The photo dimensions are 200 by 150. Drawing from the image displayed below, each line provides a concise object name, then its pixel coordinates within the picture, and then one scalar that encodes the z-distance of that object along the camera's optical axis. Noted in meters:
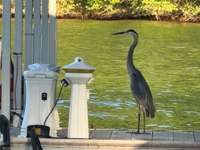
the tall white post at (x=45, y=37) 18.00
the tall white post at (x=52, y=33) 17.91
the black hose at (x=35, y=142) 11.96
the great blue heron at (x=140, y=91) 16.80
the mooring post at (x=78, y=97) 14.77
